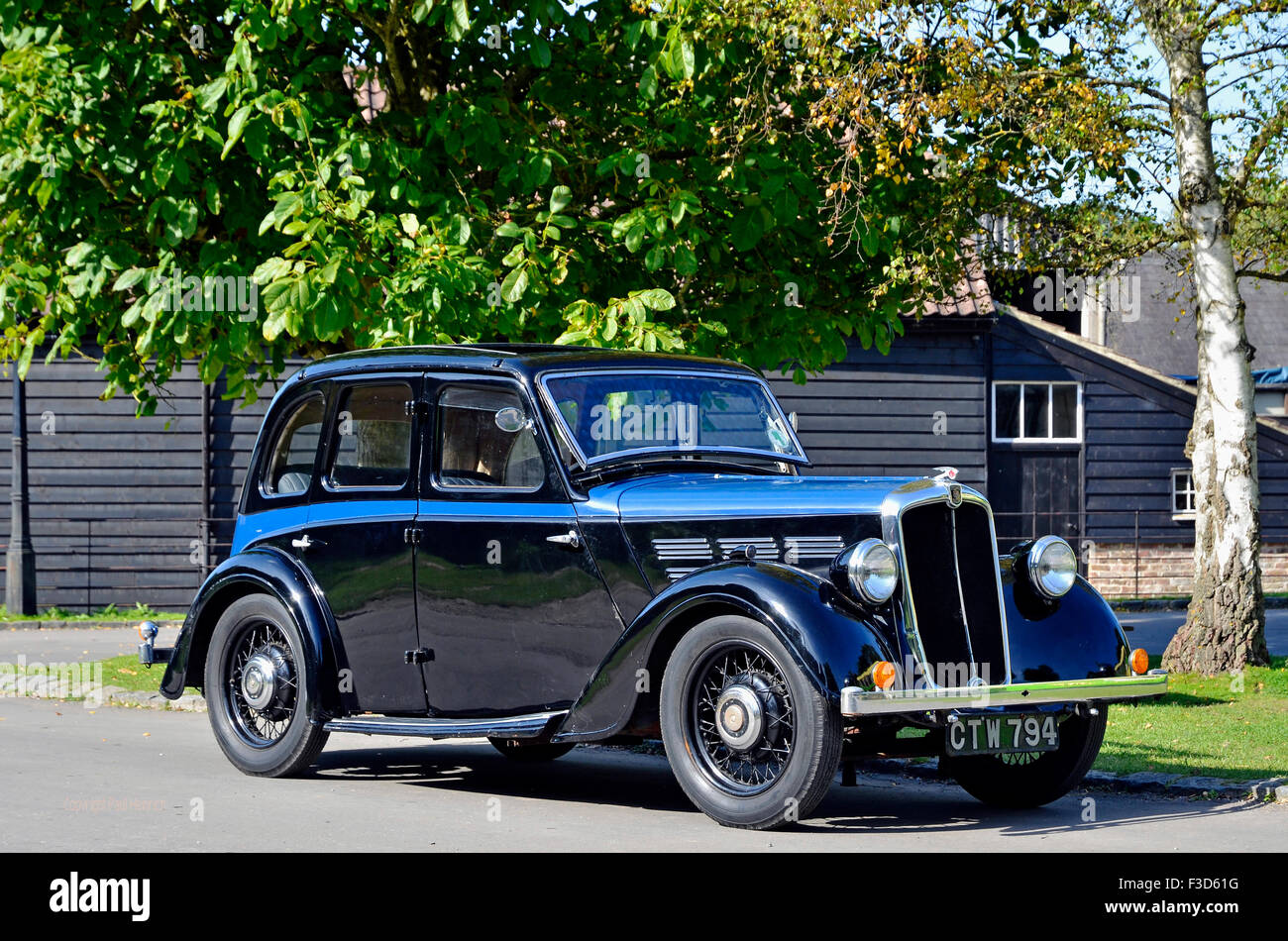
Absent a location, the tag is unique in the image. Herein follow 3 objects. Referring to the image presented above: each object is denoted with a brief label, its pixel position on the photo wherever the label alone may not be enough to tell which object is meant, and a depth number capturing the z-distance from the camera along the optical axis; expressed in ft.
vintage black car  23.53
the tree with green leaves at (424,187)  37.14
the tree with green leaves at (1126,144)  41.22
